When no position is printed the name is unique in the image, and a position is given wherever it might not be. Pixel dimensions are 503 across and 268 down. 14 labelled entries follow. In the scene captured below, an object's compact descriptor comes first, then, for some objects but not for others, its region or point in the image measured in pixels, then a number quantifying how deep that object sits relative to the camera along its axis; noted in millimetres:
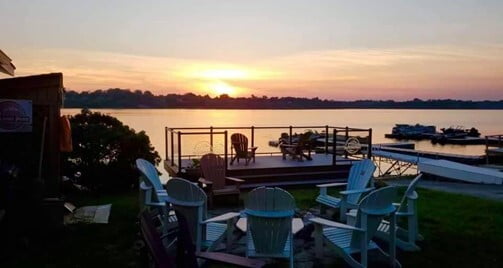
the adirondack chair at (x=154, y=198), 5691
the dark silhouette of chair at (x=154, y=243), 2705
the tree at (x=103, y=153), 10844
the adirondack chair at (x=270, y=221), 4551
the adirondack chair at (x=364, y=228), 4652
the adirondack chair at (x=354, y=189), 6680
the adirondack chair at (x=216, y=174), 8453
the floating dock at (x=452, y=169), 16438
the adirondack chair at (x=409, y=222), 5483
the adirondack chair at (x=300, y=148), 12781
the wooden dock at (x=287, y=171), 10977
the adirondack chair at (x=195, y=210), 4957
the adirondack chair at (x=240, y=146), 12008
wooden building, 7164
